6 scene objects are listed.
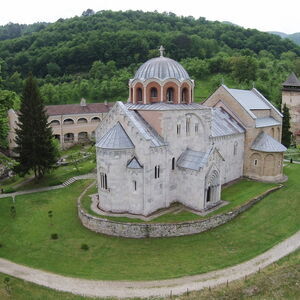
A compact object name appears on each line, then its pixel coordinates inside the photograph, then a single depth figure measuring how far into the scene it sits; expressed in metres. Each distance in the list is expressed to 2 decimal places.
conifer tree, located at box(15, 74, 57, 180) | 44.75
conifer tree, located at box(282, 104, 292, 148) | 62.72
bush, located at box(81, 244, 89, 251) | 28.97
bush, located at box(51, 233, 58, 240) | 31.08
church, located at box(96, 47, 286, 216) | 32.41
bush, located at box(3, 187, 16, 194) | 43.95
